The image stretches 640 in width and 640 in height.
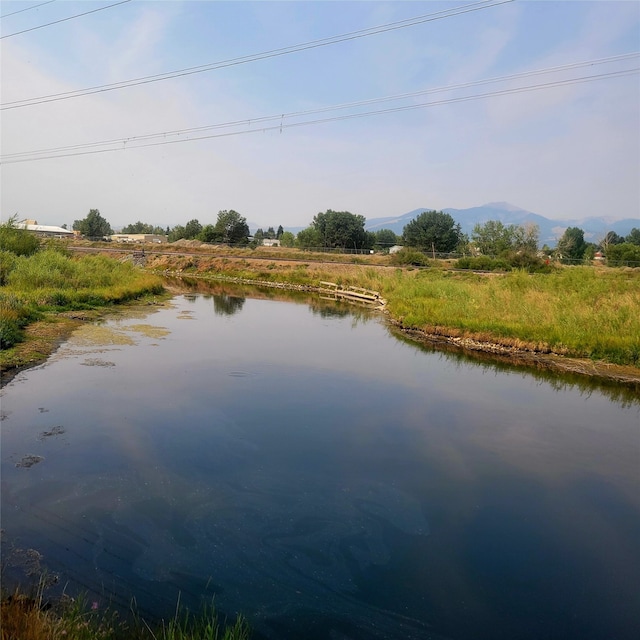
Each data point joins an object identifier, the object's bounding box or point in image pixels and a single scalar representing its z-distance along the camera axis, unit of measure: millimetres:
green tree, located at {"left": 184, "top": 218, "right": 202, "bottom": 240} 94938
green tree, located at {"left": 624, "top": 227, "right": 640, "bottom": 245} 91188
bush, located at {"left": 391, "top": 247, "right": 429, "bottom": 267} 45250
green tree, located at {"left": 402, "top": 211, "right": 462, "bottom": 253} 68900
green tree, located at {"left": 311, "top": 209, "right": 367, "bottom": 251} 74375
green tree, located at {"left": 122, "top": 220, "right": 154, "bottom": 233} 153500
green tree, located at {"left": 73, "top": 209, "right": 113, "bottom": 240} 105906
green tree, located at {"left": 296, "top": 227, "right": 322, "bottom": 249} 81125
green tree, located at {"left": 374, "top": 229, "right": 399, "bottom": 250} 121031
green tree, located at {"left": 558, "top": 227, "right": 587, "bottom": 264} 77250
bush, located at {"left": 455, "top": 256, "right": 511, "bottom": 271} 41969
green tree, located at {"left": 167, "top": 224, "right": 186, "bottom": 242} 104894
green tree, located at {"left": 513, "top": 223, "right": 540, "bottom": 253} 62541
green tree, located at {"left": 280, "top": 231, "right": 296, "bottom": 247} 111638
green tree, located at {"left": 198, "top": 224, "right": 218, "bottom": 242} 76438
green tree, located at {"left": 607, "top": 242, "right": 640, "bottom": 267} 47972
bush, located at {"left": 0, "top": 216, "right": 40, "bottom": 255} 24875
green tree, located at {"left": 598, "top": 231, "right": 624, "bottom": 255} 70162
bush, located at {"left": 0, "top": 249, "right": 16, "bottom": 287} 20781
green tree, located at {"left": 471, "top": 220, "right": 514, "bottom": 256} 66700
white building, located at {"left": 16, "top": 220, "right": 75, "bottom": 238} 93294
